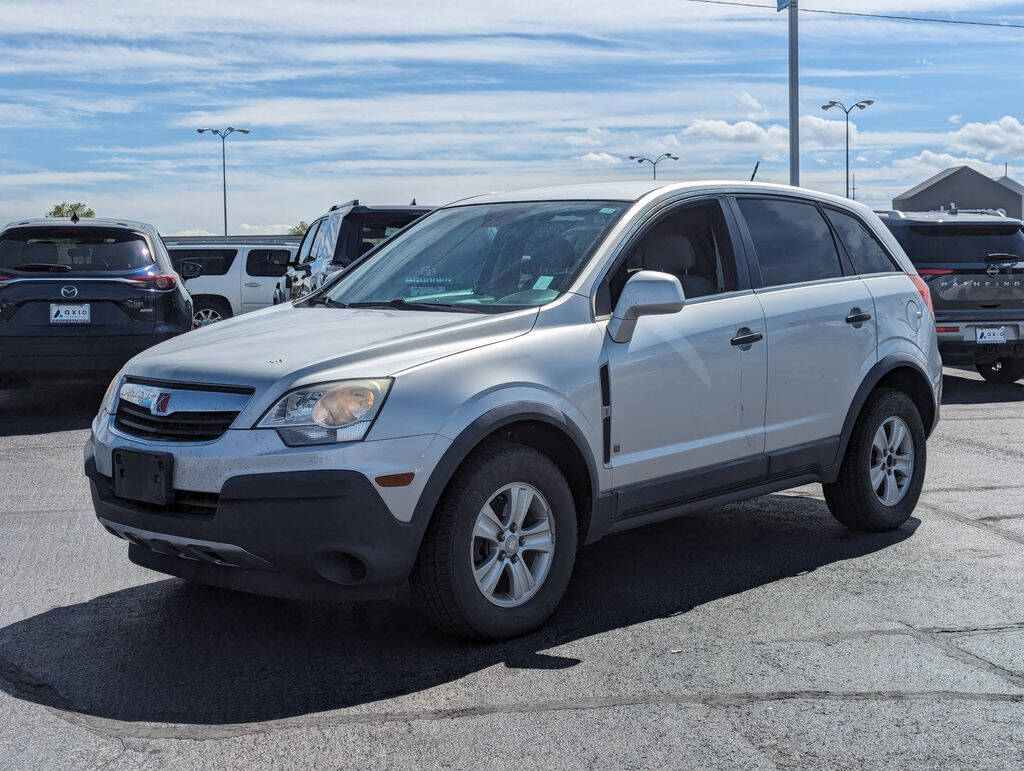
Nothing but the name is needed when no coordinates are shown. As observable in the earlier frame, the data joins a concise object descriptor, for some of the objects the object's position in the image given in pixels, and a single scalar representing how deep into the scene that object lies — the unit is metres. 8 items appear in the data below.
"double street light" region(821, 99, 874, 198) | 48.23
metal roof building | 99.56
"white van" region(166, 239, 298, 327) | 24.00
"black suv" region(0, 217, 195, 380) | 10.51
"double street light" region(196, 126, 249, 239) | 60.08
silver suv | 4.15
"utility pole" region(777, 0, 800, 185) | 23.23
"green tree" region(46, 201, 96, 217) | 92.46
